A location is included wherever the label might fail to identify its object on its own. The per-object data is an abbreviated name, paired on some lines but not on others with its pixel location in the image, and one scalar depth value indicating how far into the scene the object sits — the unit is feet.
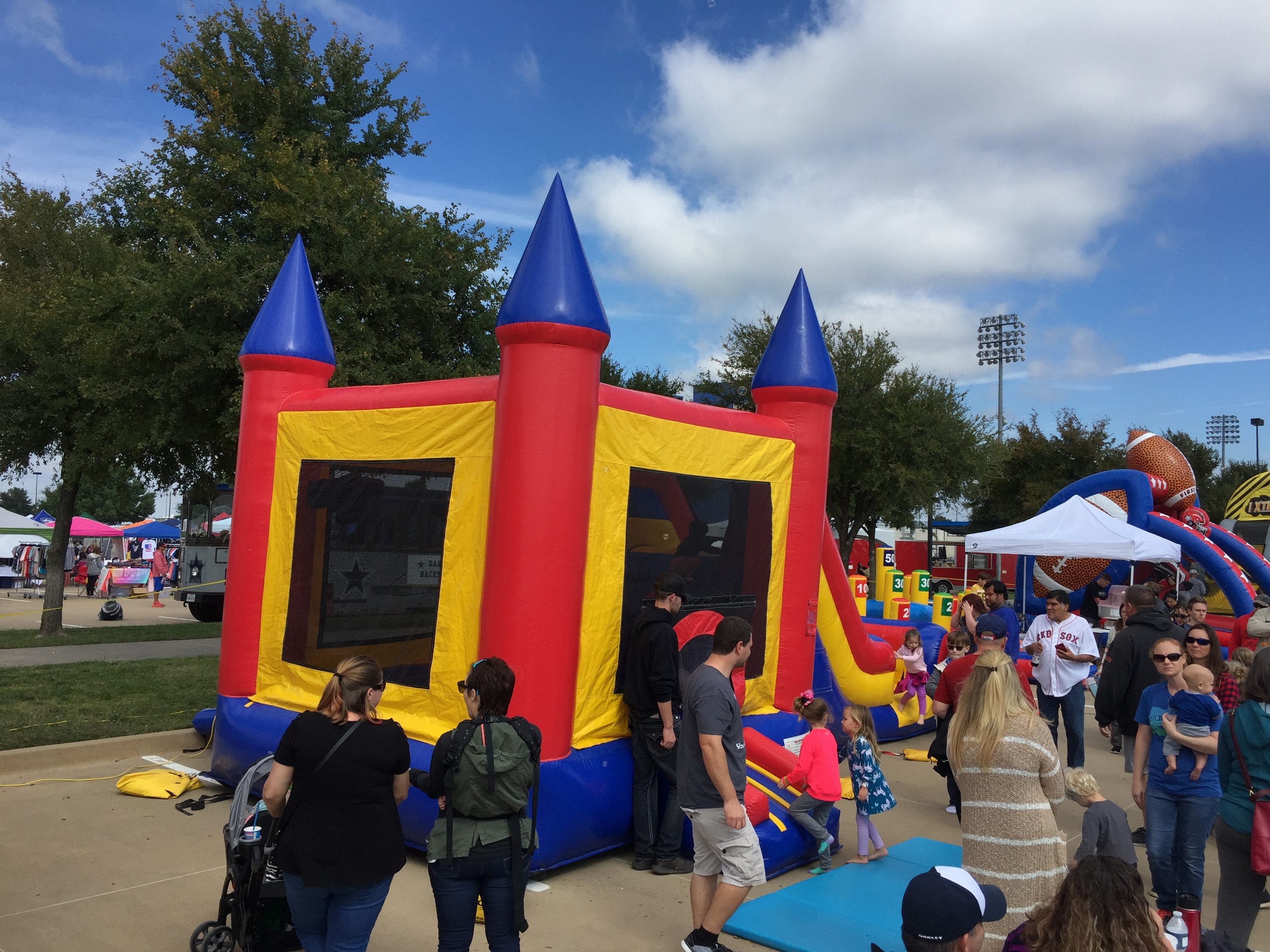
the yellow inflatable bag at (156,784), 21.54
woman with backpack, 10.71
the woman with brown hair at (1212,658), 17.63
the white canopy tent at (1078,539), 47.34
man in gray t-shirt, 13.02
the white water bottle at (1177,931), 13.39
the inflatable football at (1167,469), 64.85
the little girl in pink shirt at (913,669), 29.19
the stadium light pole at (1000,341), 175.52
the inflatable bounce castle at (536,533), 17.19
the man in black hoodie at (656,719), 17.60
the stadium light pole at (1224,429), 260.83
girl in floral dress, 18.53
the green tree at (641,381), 98.02
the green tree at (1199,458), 157.17
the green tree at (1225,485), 155.74
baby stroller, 13.00
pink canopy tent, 100.22
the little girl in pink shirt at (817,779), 18.04
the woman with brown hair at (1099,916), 6.51
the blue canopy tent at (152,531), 109.40
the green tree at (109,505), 232.32
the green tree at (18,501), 305.94
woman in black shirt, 10.09
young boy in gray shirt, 11.58
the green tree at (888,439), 87.86
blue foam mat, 14.83
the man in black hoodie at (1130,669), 19.35
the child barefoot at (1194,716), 14.20
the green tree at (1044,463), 121.19
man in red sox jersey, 24.77
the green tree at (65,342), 38.88
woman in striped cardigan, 11.12
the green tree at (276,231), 37.78
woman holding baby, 14.25
